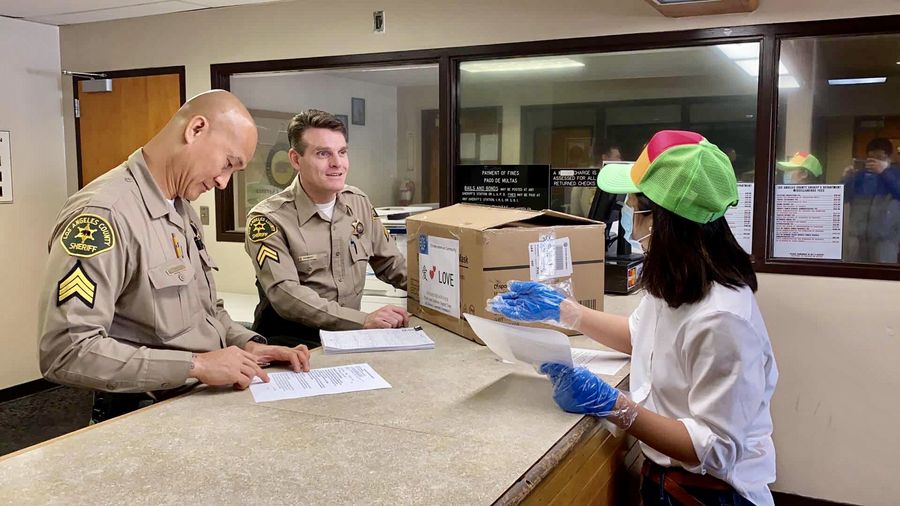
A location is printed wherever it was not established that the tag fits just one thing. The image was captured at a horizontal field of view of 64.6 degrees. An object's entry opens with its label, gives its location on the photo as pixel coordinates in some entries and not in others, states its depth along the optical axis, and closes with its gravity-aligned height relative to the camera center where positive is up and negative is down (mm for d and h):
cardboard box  2100 -223
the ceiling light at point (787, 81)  3158 +443
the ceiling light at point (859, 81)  3051 +434
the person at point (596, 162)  3619 +96
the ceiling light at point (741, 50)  3211 +596
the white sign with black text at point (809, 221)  3172 -176
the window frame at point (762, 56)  3045 +624
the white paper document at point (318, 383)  1688 -501
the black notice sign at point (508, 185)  3783 -23
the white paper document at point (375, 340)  2094 -485
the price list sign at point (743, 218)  3273 -169
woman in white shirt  1353 -341
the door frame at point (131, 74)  4531 +691
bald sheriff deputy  1619 -242
